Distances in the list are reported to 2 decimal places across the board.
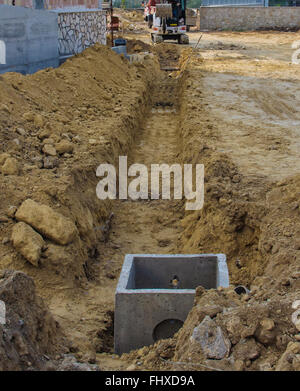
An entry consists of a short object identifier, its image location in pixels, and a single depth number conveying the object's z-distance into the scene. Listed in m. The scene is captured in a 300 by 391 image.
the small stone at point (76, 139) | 9.66
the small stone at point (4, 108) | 9.16
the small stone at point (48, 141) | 8.91
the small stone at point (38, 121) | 9.45
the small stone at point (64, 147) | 8.88
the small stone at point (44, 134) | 9.05
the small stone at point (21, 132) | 8.76
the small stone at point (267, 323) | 3.83
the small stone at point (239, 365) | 3.67
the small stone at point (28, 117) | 9.45
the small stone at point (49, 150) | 8.62
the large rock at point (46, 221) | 6.76
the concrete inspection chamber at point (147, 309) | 5.47
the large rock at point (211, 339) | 3.85
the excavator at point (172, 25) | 28.41
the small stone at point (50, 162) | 8.19
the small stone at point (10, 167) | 7.50
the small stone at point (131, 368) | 4.38
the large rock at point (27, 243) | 6.41
